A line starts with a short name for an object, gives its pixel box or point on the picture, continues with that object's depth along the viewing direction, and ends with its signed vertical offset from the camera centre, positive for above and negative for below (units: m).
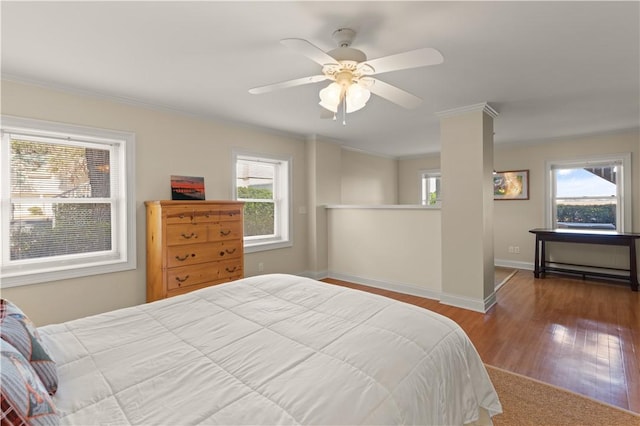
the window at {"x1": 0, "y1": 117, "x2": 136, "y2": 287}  2.64 +0.13
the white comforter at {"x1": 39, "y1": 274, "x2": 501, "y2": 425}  0.92 -0.57
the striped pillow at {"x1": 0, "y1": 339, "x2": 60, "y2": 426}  0.73 -0.46
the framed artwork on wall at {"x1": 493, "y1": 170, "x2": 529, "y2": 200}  5.66 +0.47
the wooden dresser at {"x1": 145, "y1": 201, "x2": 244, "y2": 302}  3.03 -0.34
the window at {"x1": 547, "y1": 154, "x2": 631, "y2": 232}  4.85 +0.26
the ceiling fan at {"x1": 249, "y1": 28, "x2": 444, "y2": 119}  1.61 +0.83
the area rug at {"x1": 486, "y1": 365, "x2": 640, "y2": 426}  1.77 -1.23
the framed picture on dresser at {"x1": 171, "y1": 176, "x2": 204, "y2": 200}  3.54 +0.31
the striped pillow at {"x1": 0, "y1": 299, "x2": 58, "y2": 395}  0.98 -0.44
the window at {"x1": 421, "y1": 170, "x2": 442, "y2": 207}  7.13 +0.54
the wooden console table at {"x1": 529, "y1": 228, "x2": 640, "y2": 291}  4.24 -0.47
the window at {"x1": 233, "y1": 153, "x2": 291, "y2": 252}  4.38 +0.23
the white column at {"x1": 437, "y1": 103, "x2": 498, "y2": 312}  3.48 +0.05
